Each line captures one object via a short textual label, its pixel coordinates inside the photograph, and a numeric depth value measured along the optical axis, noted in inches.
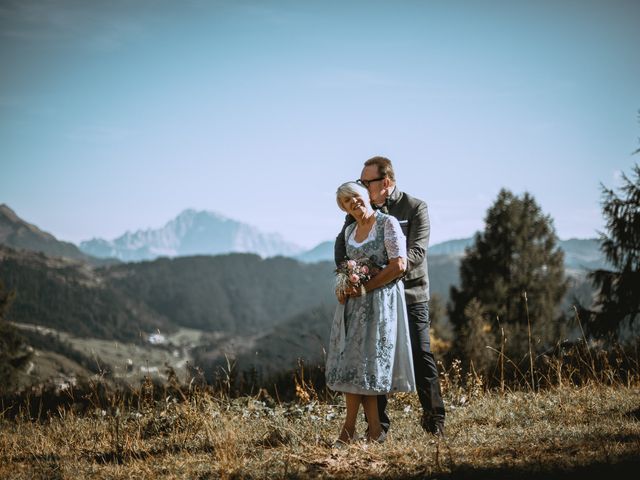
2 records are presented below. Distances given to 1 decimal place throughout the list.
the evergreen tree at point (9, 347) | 1209.4
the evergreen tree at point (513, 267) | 1272.1
